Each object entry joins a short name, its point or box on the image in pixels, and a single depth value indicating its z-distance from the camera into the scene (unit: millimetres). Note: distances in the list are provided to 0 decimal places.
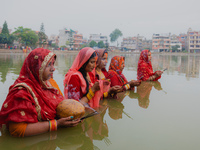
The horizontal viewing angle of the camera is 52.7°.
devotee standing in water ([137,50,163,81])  7281
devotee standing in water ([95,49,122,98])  4798
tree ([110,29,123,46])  85938
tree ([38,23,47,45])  55594
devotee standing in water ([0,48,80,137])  2273
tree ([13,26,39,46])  48862
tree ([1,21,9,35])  47219
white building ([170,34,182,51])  72988
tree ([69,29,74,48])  70425
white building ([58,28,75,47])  73375
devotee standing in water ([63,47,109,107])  3512
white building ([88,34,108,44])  87625
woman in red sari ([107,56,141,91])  5145
